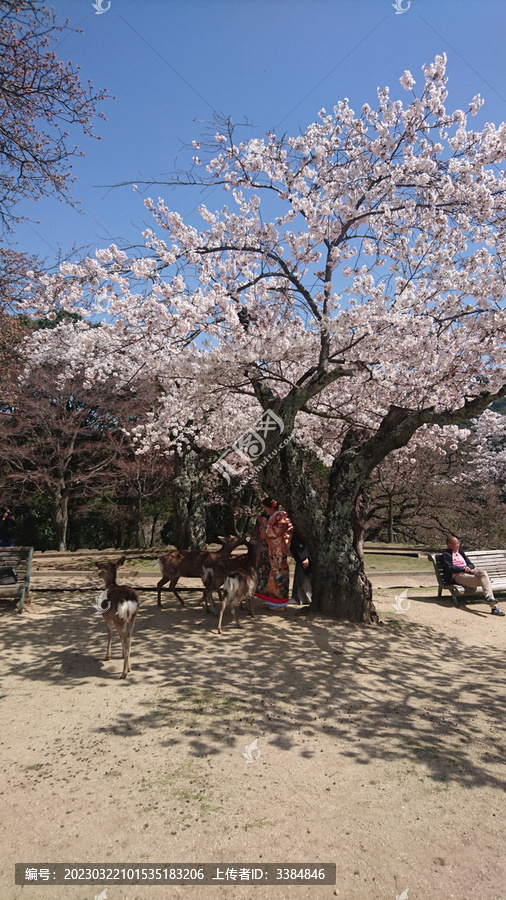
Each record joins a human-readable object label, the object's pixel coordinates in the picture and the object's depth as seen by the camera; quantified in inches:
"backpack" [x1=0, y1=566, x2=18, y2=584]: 305.1
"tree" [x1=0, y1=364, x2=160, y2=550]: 580.7
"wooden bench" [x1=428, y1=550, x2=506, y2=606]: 361.7
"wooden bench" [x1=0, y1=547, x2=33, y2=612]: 311.7
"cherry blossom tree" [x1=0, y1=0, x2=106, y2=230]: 209.5
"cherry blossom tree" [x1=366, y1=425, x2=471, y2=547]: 641.6
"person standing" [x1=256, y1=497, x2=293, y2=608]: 315.6
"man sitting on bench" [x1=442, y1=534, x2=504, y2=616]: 351.9
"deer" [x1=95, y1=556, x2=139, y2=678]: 207.9
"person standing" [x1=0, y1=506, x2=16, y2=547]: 393.7
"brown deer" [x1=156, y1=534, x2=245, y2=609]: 309.3
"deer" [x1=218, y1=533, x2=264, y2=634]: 269.1
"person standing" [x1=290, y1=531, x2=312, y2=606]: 317.1
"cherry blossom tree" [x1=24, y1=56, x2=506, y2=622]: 272.8
